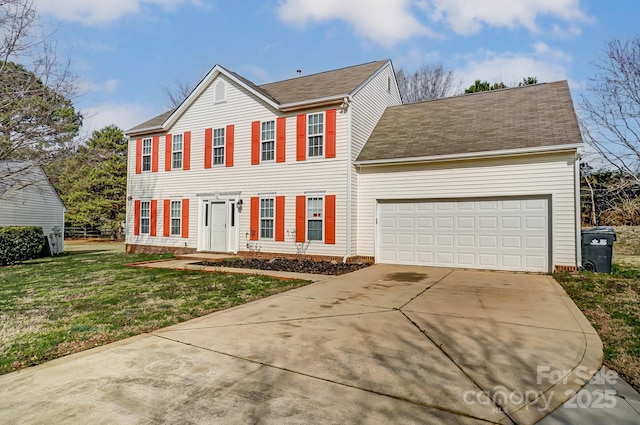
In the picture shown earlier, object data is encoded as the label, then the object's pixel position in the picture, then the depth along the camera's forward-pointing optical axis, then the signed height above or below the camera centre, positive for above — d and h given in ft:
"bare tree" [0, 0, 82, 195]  25.94 +9.97
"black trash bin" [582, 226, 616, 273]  29.09 -2.35
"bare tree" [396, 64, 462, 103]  86.76 +34.62
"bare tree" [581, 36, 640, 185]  45.80 +15.24
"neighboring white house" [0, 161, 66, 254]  60.23 +1.56
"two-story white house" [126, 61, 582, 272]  31.76 +5.16
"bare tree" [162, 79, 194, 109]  98.37 +36.39
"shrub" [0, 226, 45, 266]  43.01 -2.99
